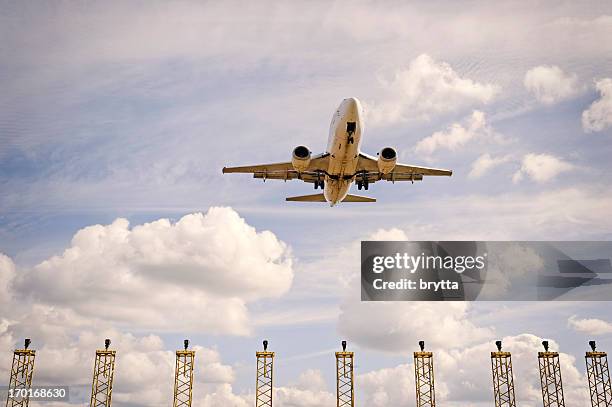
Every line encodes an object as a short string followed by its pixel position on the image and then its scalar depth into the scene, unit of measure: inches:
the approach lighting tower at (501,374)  3093.0
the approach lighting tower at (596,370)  2997.0
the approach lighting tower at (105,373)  2910.9
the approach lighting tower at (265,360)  2833.9
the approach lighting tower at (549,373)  3068.4
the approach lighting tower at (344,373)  2839.6
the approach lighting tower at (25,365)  2875.0
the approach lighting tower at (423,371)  2994.6
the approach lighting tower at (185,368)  2861.7
